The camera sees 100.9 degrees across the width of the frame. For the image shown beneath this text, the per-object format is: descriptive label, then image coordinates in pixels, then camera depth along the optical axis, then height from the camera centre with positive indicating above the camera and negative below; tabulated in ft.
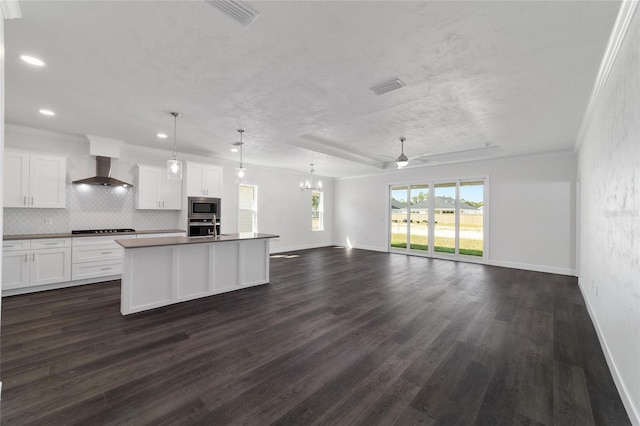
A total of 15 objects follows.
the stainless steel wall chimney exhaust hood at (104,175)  16.92 +2.43
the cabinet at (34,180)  14.30 +1.79
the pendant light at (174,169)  12.59 +2.11
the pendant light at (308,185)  24.66 +2.68
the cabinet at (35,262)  13.57 -2.75
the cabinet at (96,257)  15.53 -2.77
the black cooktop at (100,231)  16.63 -1.24
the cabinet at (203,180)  20.30 +2.63
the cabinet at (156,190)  18.58 +1.63
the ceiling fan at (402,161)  15.84 +3.30
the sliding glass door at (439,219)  24.29 -0.32
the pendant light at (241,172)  15.17 +2.39
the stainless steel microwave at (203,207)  20.53 +0.46
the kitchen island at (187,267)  11.84 -2.84
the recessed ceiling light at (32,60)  8.35 +4.87
